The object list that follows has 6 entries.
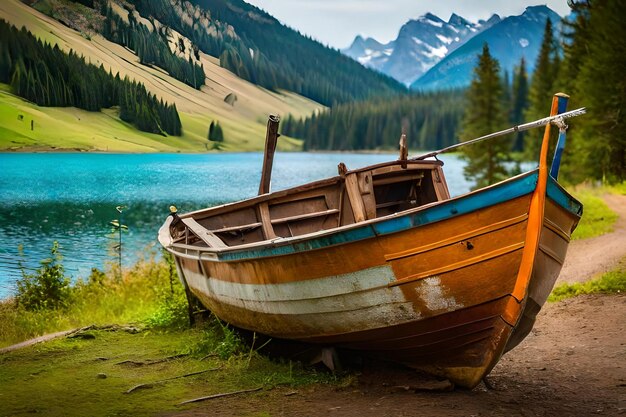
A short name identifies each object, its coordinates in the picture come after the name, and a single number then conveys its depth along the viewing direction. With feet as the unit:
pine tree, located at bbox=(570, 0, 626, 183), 110.73
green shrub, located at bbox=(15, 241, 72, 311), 46.83
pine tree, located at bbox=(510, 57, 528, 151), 324.39
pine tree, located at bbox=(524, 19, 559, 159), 196.75
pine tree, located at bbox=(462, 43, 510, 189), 178.29
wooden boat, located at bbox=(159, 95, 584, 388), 22.58
